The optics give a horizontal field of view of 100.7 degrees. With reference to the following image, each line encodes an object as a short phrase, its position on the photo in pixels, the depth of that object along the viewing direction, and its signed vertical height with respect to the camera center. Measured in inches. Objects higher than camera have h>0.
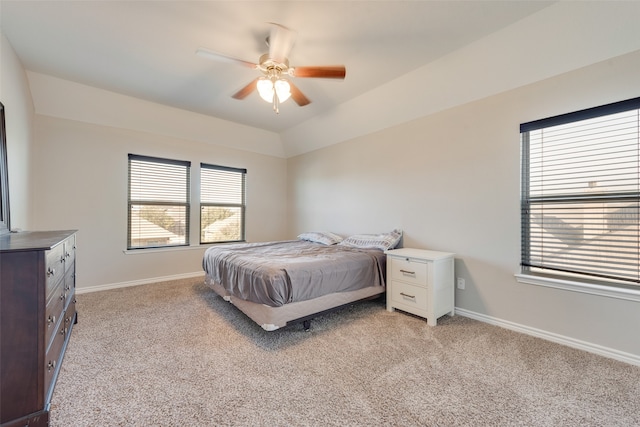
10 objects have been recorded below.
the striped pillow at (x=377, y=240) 132.6 -14.8
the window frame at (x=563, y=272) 79.2 -19.3
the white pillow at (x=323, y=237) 161.4 -16.2
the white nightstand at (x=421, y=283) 104.7 -29.2
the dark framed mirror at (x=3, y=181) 85.2 +9.2
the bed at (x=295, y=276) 92.0 -25.6
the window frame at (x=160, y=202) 157.9 +5.2
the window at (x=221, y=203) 186.7 +5.5
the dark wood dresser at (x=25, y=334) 48.7 -23.9
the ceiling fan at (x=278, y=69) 81.7 +48.1
